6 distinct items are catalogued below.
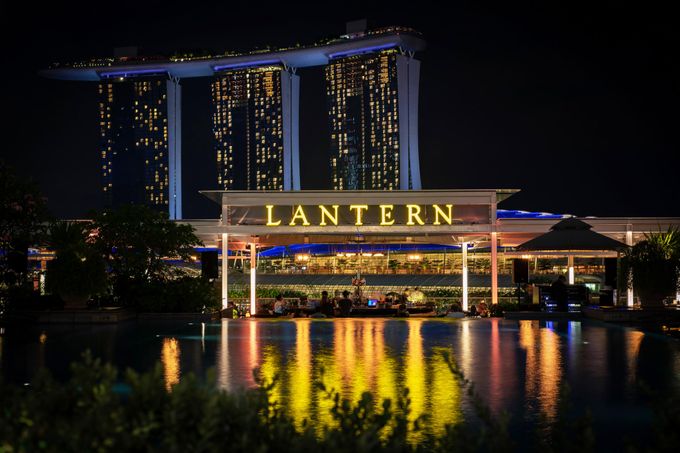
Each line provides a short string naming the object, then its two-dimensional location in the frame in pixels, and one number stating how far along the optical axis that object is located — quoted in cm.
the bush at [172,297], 2641
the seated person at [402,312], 2816
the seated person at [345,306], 2786
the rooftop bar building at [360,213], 2869
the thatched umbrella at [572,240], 2503
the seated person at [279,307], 2797
